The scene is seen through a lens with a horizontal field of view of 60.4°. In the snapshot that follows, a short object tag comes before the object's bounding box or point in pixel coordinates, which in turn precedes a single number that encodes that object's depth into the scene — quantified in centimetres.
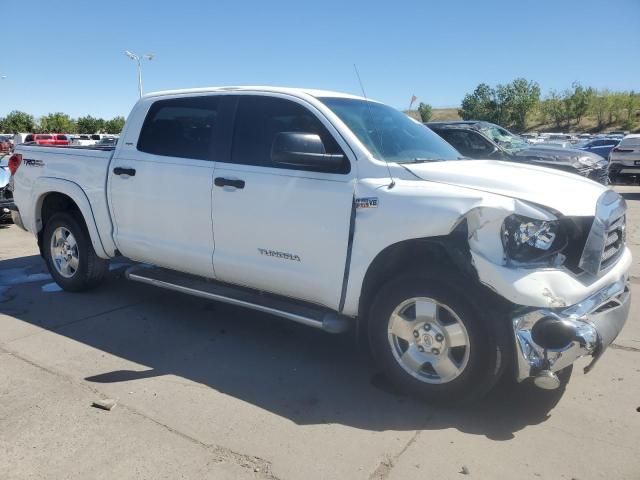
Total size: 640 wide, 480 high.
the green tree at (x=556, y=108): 7425
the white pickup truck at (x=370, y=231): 307
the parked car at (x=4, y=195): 960
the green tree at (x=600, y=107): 7019
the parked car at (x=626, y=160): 1634
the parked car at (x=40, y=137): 3400
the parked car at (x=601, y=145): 2391
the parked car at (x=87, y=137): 3834
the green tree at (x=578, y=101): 7119
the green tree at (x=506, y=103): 7325
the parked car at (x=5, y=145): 2654
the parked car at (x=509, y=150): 1105
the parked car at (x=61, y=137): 3677
